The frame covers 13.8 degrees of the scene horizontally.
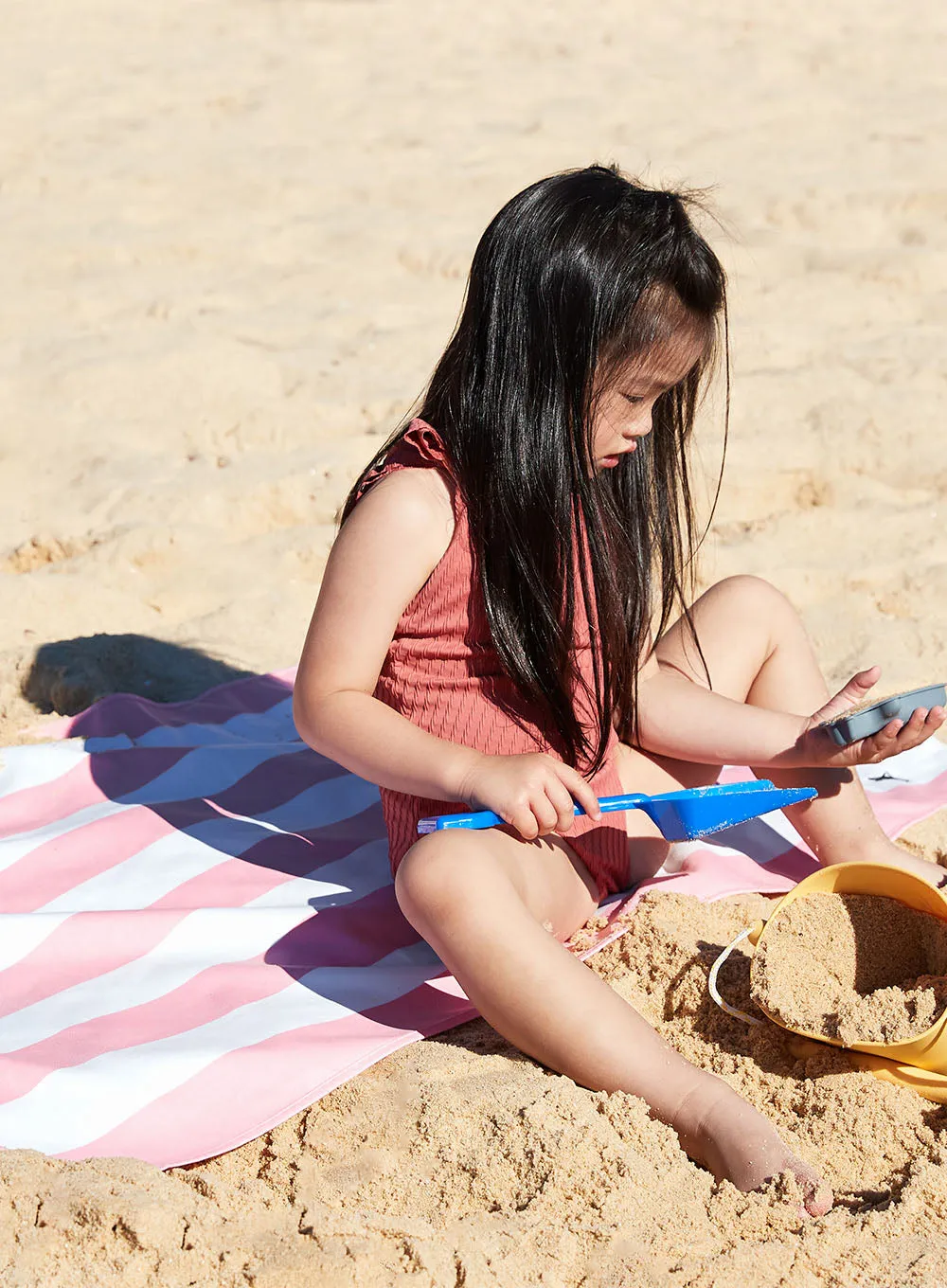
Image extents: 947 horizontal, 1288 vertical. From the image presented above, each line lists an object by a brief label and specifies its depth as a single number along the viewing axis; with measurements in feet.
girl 8.81
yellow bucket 8.79
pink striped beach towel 8.86
